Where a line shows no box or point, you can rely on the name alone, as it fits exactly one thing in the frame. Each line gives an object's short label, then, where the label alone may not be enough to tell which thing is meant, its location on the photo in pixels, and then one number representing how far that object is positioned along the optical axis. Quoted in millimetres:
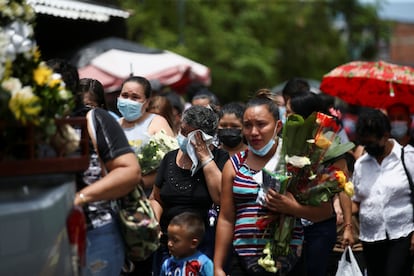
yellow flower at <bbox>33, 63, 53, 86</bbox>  7366
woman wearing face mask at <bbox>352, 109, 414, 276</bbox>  13194
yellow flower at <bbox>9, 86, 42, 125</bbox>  6934
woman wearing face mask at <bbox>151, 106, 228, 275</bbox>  10670
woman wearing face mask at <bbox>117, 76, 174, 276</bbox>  12330
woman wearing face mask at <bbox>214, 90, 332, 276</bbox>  9464
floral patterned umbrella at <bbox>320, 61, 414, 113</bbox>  16672
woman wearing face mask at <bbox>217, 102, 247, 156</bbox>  12902
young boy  10277
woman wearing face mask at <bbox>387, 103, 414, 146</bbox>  14754
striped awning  17918
